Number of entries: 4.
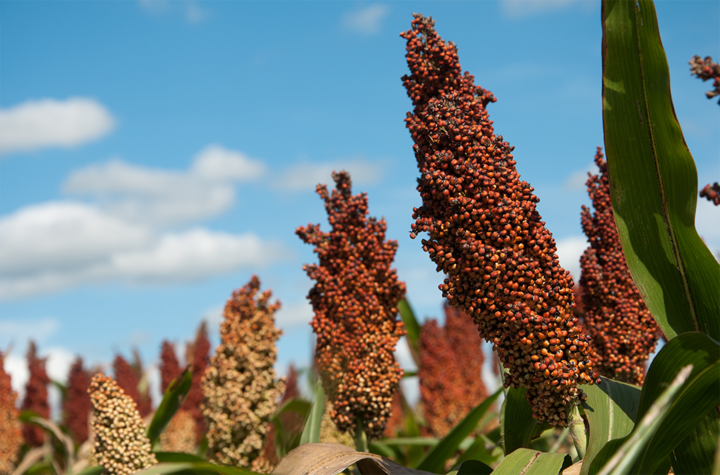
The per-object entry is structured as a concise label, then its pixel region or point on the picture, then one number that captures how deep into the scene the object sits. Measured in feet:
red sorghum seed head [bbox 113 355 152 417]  33.35
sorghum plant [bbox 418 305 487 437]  26.71
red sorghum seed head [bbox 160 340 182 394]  39.47
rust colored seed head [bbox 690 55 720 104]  7.12
